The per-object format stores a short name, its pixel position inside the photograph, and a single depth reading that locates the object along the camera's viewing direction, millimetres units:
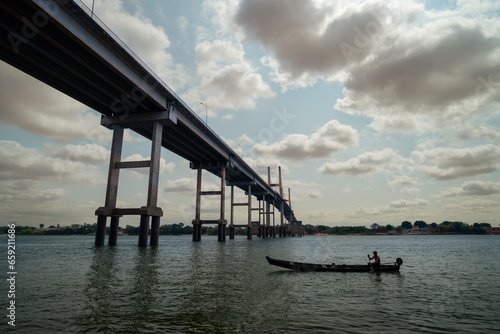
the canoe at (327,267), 21234
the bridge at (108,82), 24047
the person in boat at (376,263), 21458
